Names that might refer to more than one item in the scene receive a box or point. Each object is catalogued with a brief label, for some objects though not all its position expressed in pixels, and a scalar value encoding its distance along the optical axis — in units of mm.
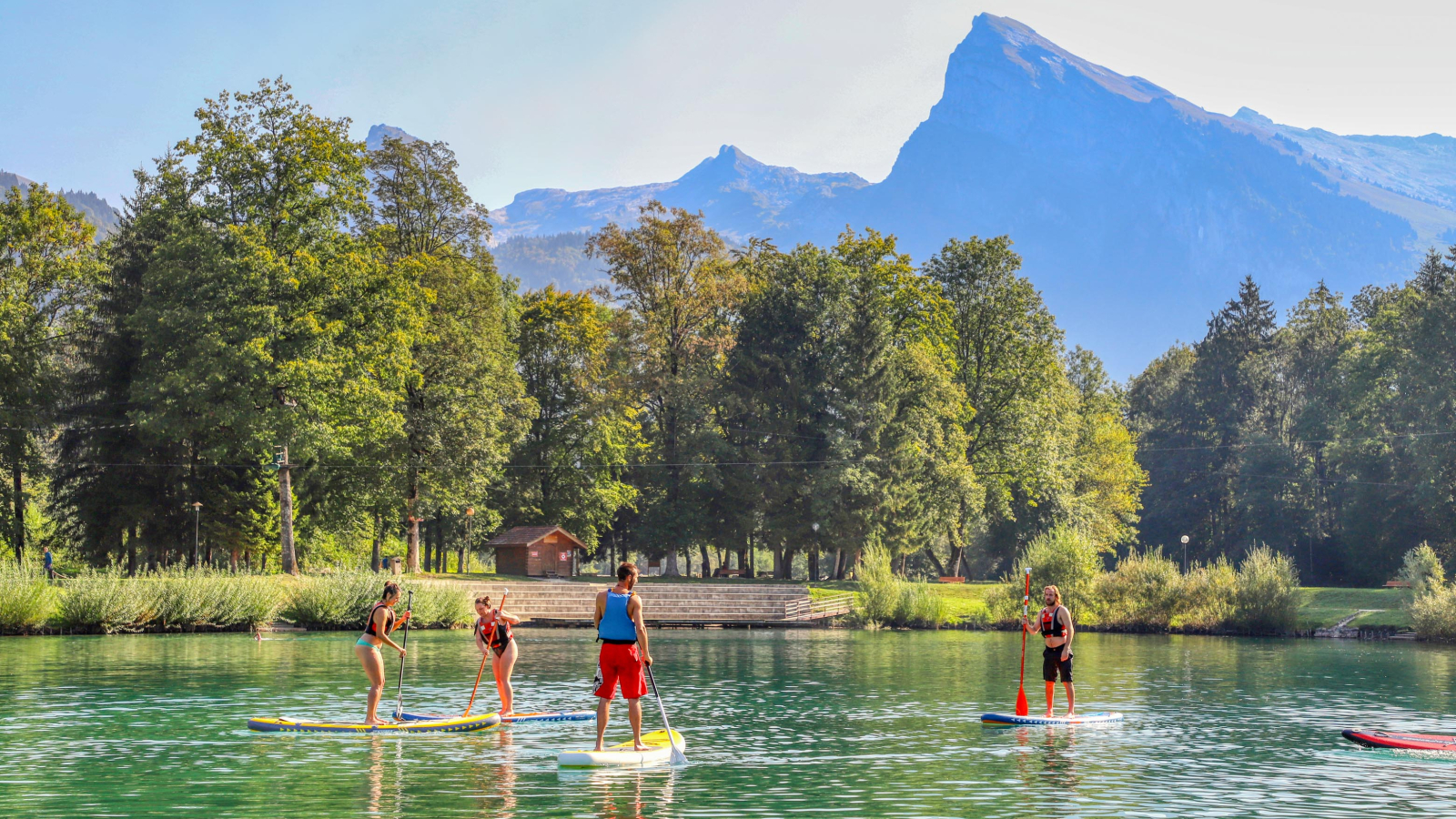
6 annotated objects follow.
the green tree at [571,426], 73938
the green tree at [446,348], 62906
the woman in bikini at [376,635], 18125
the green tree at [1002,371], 76062
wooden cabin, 69500
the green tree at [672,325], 74812
